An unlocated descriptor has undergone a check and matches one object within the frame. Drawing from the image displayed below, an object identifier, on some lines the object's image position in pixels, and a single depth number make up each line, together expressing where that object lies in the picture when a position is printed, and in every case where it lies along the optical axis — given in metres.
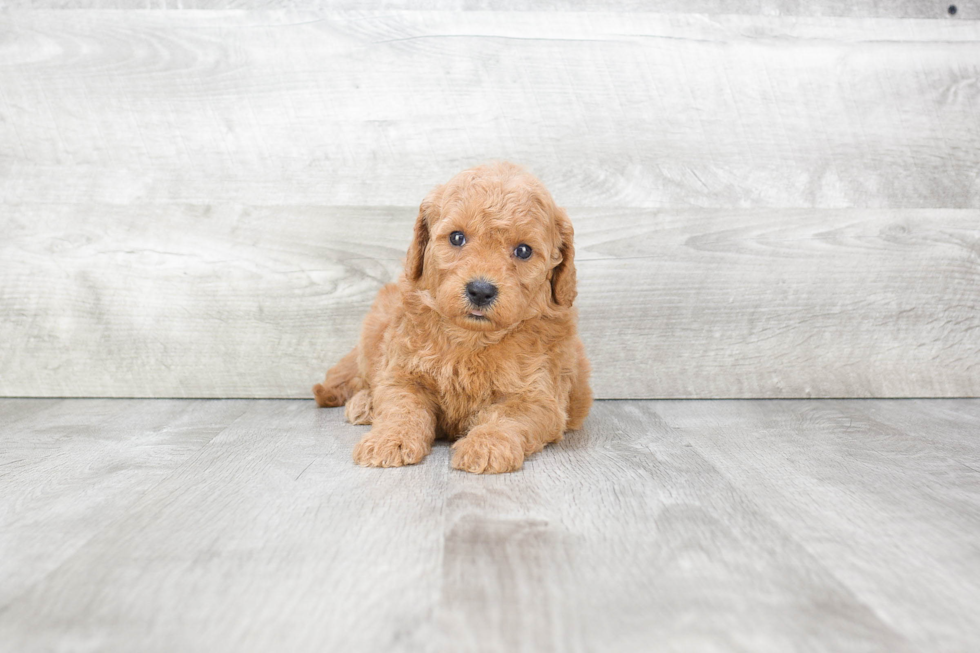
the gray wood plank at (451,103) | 0.84
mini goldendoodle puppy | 0.61
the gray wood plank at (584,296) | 0.85
